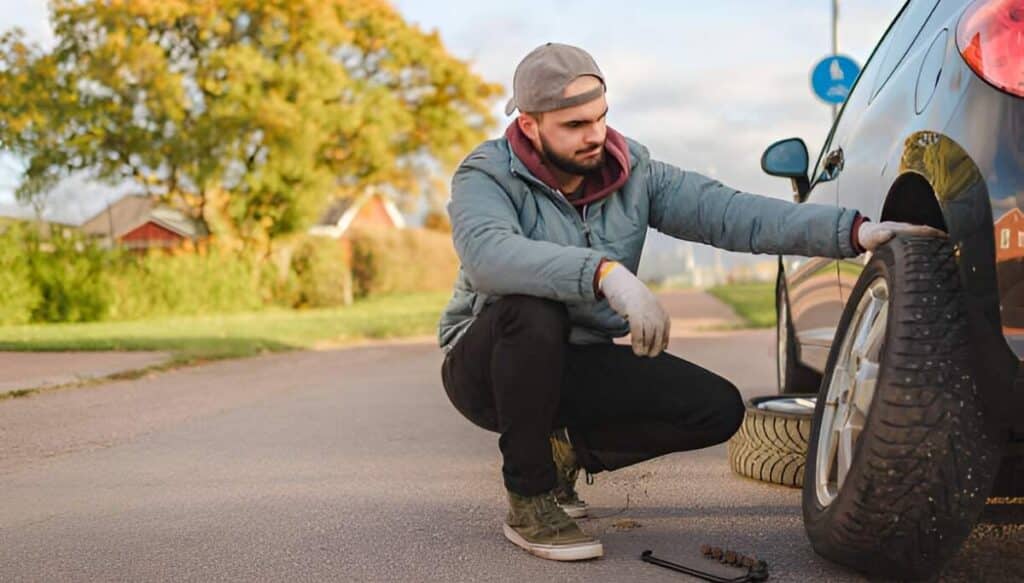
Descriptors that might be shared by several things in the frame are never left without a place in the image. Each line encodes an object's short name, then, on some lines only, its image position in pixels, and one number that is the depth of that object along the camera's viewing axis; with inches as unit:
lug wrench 116.2
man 126.7
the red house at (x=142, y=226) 778.4
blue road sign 561.3
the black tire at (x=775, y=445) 166.1
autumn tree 934.4
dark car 100.3
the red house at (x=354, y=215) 2061.5
